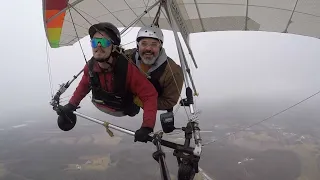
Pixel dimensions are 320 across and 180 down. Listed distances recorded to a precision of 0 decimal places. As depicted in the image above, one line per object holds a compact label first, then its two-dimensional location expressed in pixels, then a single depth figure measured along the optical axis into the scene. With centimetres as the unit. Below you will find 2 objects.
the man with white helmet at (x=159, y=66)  374
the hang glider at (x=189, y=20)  270
